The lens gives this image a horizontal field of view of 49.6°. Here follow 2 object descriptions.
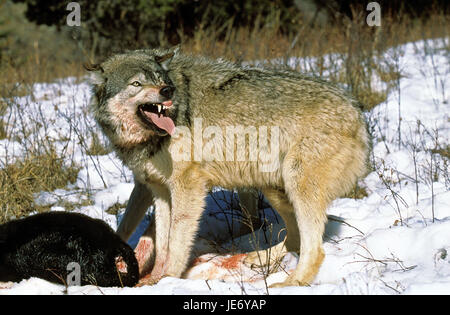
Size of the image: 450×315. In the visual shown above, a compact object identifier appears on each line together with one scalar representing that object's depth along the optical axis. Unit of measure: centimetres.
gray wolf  357
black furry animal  344
